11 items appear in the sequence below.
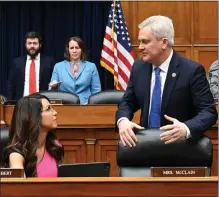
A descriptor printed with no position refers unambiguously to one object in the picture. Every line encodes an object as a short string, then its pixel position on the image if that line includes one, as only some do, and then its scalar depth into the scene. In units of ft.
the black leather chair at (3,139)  11.18
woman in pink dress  10.89
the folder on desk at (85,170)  9.59
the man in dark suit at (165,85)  11.78
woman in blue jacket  22.04
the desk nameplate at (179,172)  8.68
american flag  25.36
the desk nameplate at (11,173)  8.57
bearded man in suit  23.49
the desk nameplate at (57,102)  17.85
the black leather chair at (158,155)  10.75
